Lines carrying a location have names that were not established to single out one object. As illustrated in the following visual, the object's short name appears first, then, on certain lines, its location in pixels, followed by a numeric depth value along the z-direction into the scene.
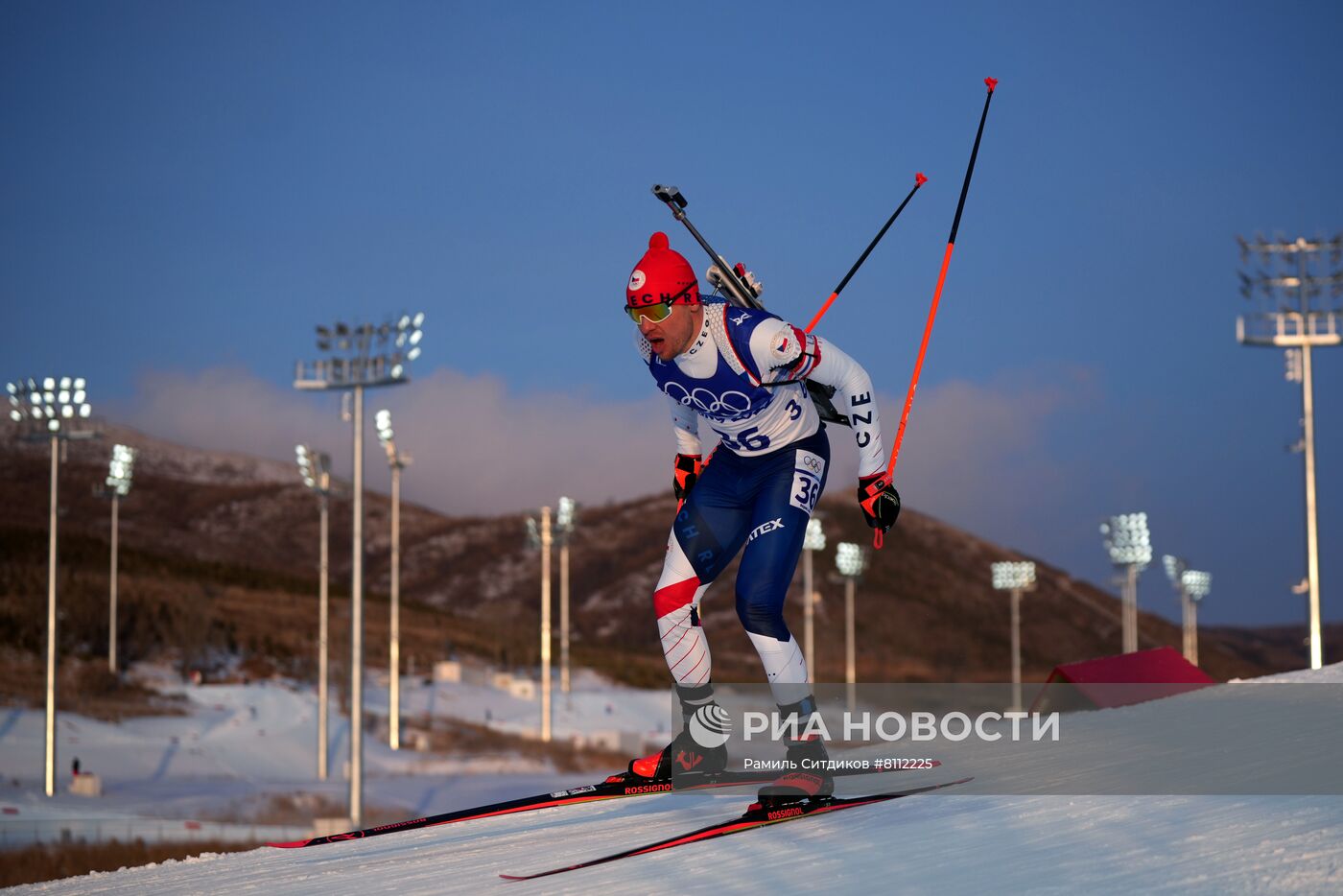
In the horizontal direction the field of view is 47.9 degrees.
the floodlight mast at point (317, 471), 49.88
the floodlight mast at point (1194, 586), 78.81
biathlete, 7.32
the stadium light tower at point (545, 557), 54.06
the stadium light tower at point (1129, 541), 61.94
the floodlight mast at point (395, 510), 46.16
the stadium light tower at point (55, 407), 42.75
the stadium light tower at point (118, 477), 57.61
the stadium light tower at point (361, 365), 37.91
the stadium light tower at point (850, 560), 72.88
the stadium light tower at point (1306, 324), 35.00
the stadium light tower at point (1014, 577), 80.38
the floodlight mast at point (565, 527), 61.00
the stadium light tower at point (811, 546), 53.62
